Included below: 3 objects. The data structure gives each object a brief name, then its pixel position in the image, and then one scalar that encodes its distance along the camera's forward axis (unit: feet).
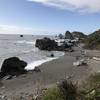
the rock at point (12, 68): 34.86
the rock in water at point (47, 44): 93.26
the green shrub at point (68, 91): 11.27
